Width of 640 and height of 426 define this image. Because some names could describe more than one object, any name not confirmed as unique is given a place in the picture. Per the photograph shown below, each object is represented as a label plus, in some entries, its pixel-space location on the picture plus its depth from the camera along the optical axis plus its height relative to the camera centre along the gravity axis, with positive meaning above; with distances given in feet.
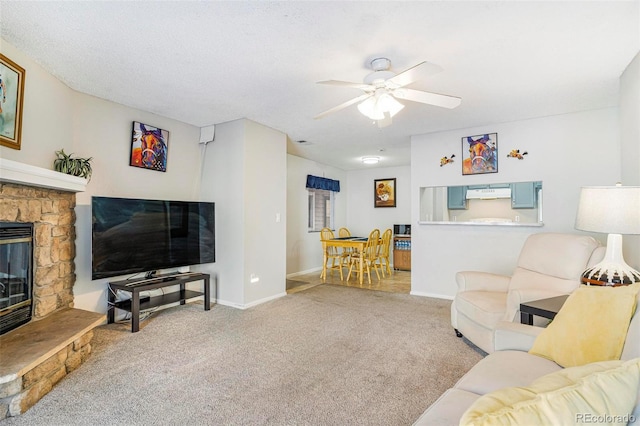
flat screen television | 9.68 -0.46
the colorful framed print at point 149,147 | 11.61 +2.82
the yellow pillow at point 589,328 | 4.08 -1.50
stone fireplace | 7.41 -0.35
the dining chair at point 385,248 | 19.18 -1.68
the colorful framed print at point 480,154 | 13.04 +2.76
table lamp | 5.98 -0.04
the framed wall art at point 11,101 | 7.09 +2.79
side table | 6.31 -1.82
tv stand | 9.86 -2.58
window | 21.93 +0.83
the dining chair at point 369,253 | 18.07 -1.90
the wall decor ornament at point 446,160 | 14.01 +2.65
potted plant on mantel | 9.02 +1.65
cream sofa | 3.58 -2.12
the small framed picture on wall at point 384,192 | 23.61 +2.10
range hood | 13.16 +1.11
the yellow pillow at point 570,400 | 2.05 -1.26
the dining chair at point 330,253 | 18.96 -2.19
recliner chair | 7.66 -1.72
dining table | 17.59 -1.33
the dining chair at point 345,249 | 19.16 -1.96
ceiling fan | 7.50 +3.17
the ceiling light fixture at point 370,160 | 19.80 +3.81
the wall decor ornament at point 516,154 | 12.50 +2.60
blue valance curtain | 21.07 +2.62
